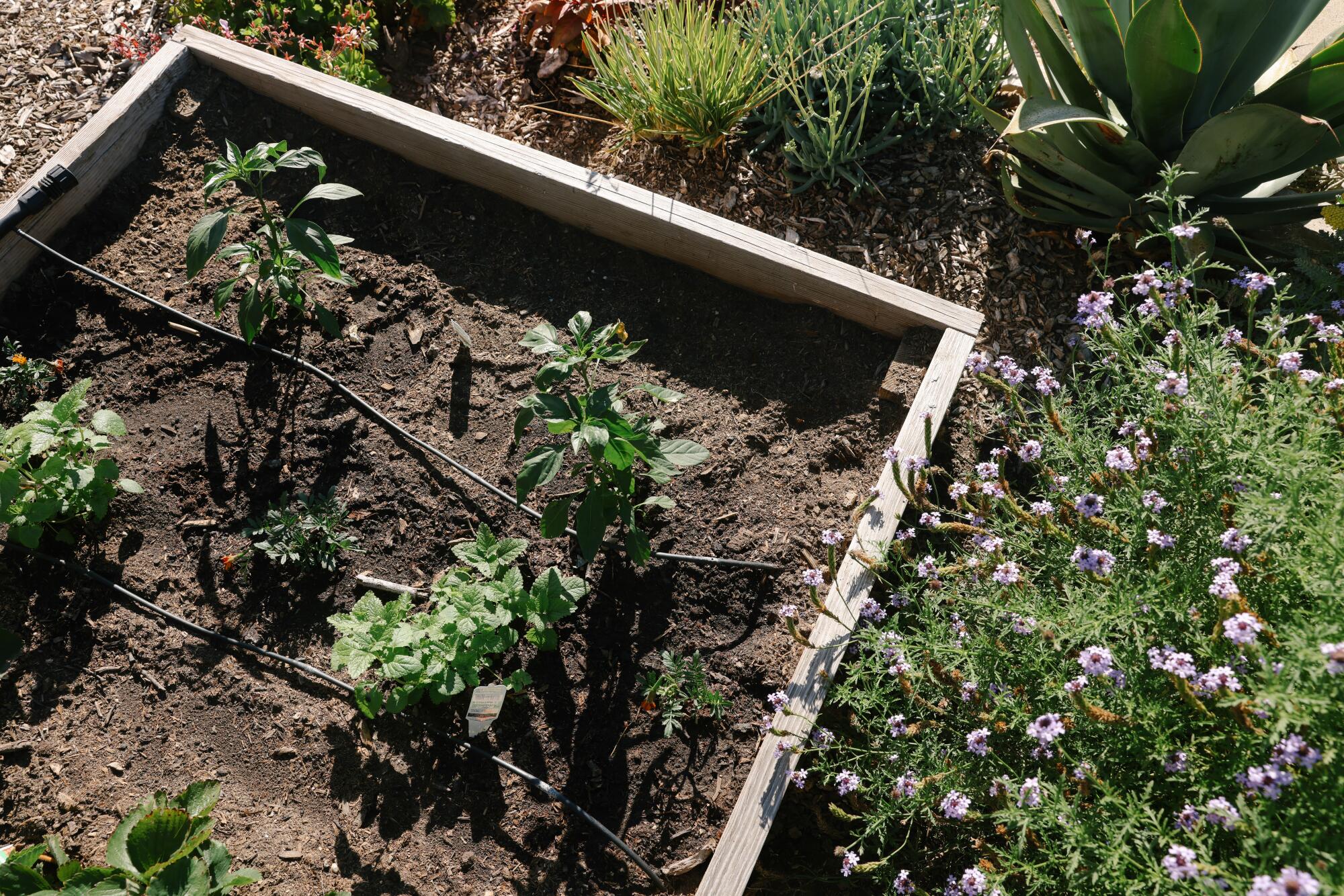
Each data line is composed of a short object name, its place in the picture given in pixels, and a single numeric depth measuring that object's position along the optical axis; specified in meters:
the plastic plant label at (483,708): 2.01
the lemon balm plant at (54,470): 2.27
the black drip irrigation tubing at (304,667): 2.11
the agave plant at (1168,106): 2.28
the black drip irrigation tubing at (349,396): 2.38
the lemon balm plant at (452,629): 2.05
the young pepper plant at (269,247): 2.31
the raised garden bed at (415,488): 2.19
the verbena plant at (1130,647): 1.38
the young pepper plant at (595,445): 1.97
